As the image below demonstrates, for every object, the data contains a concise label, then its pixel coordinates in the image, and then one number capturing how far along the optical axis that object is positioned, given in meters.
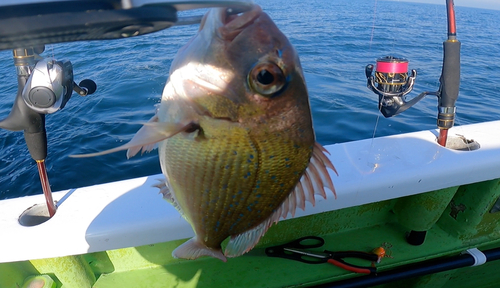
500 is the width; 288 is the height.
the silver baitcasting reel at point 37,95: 0.47
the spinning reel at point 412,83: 0.67
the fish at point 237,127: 0.25
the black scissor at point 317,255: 0.64
